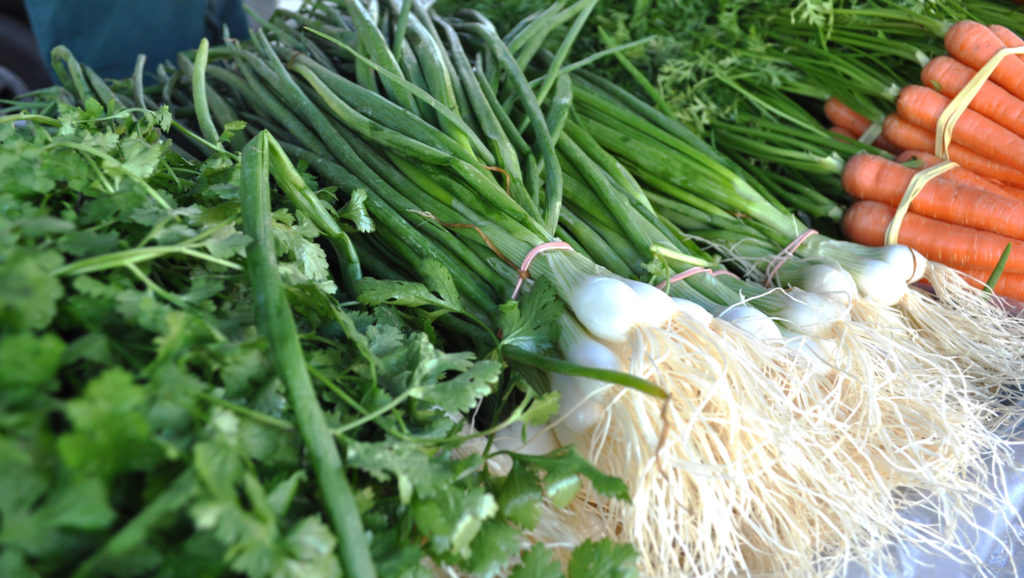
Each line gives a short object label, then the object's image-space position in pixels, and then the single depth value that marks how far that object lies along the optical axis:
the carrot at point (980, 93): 0.58
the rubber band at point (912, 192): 0.58
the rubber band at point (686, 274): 0.47
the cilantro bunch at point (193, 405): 0.24
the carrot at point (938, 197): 0.57
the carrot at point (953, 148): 0.59
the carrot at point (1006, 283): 0.57
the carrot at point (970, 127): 0.58
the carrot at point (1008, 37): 0.58
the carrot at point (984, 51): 0.58
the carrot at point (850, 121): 0.65
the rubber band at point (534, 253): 0.44
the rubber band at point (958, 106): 0.58
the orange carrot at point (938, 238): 0.57
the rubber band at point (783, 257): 0.53
